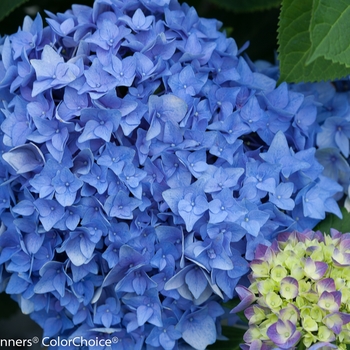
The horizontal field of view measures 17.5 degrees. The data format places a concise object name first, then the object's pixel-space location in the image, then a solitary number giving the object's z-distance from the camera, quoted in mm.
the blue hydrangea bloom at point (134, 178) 545
